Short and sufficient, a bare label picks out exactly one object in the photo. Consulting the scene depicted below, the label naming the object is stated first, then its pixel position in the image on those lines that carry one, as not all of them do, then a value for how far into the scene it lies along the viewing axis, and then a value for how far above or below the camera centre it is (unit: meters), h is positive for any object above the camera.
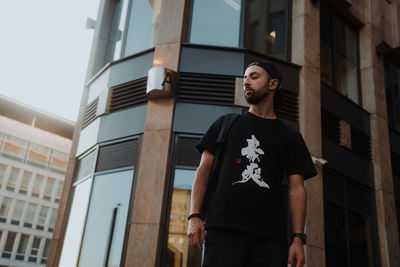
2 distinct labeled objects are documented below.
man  2.33 +0.53
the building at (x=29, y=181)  47.88 +9.42
